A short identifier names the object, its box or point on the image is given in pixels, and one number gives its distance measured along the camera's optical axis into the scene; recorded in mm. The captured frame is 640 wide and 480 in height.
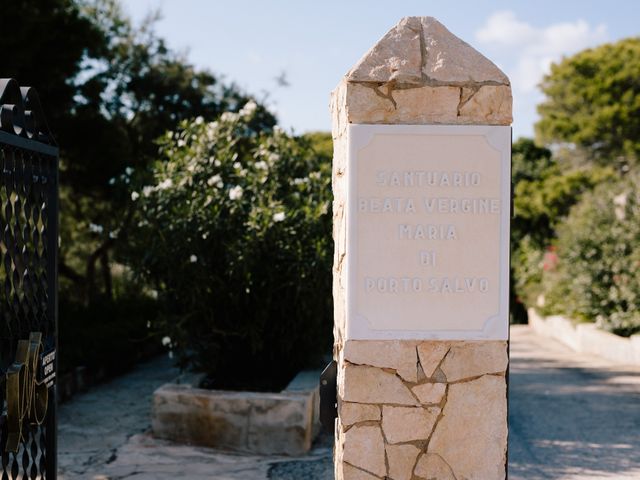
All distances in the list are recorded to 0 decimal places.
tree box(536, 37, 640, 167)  26719
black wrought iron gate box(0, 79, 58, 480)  3400
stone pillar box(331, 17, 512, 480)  3682
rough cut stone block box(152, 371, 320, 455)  6207
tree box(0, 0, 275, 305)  9930
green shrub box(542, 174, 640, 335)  12938
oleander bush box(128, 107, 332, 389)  7016
